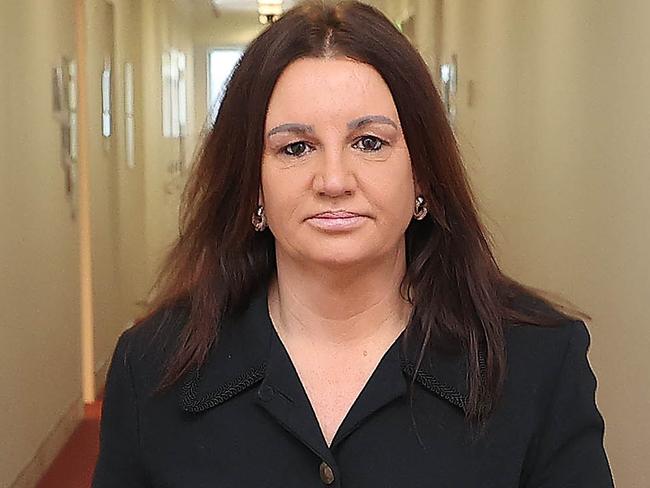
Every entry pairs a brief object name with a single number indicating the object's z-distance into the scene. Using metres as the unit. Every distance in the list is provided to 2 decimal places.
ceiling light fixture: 8.25
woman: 1.14
